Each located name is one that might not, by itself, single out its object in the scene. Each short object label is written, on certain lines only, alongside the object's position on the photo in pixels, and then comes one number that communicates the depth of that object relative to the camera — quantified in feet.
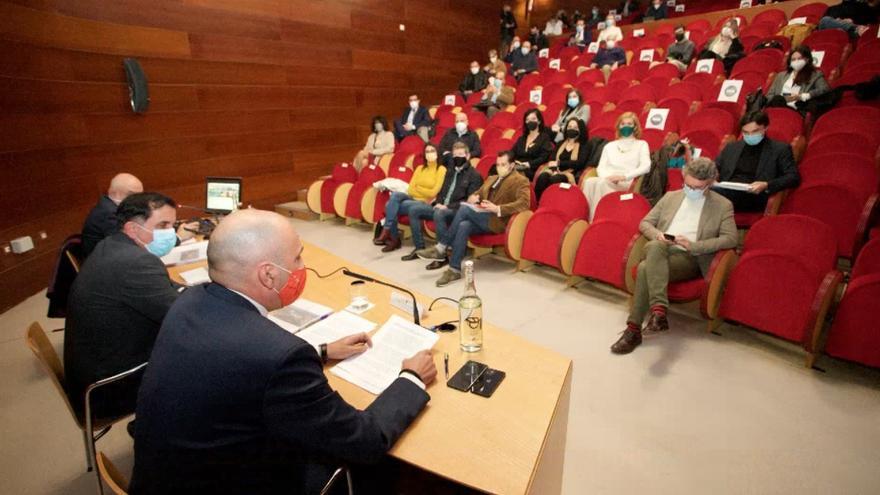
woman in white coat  13.44
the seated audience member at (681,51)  21.29
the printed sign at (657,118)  15.54
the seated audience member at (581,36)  29.30
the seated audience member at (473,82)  28.28
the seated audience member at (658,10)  29.09
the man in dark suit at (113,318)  5.50
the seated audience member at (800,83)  14.38
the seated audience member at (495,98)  24.21
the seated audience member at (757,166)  11.23
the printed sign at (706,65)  19.19
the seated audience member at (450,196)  14.84
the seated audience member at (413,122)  23.97
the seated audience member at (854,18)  18.42
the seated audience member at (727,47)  19.65
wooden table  3.49
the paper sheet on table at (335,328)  5.33
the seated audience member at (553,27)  35.45
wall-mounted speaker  16.37
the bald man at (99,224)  8.90
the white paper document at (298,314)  5.66
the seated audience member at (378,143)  22.06
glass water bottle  5.07
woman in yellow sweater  16.17
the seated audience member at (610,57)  24.22
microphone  5.70
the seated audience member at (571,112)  17.08
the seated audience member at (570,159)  15.07
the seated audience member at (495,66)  29.35
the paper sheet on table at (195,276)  7.60
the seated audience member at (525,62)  28.86
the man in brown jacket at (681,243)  9.18
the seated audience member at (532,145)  16.07
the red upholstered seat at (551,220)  12.26
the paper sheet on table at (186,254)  8.69
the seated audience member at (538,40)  32.91
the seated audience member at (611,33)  25.31
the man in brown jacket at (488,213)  13.33
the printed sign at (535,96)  22.87
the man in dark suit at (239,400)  3.19
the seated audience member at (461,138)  18.90
